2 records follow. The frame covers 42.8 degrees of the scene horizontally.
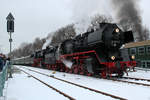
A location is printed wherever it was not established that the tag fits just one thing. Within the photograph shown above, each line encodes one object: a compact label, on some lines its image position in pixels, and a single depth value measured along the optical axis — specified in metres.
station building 26.11
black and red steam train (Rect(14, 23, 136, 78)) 12.70
